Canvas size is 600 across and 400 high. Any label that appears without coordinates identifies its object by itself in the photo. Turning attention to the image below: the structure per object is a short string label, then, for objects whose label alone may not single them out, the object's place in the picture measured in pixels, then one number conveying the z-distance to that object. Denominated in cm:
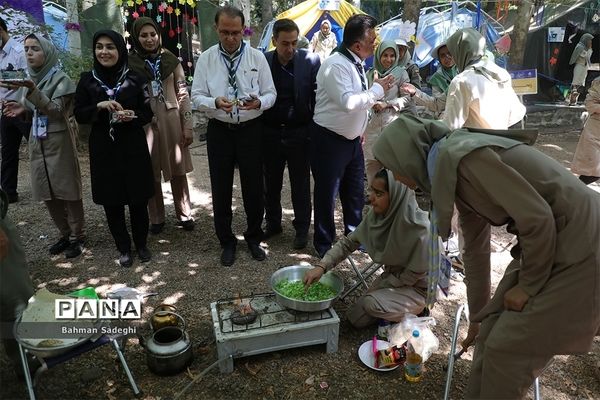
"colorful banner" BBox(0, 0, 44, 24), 688
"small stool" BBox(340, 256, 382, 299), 330
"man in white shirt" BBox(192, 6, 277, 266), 363
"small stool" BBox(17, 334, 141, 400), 222
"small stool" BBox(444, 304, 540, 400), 234
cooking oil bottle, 267
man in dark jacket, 401
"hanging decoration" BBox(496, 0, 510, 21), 1094
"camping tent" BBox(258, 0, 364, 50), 998
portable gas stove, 268
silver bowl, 275
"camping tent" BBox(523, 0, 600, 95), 1145
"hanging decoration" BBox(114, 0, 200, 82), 835
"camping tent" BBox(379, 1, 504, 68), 1131
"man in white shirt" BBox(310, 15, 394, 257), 360
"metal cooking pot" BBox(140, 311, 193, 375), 266
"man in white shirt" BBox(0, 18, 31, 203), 508
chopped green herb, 292
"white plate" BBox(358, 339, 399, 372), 278
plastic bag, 275
